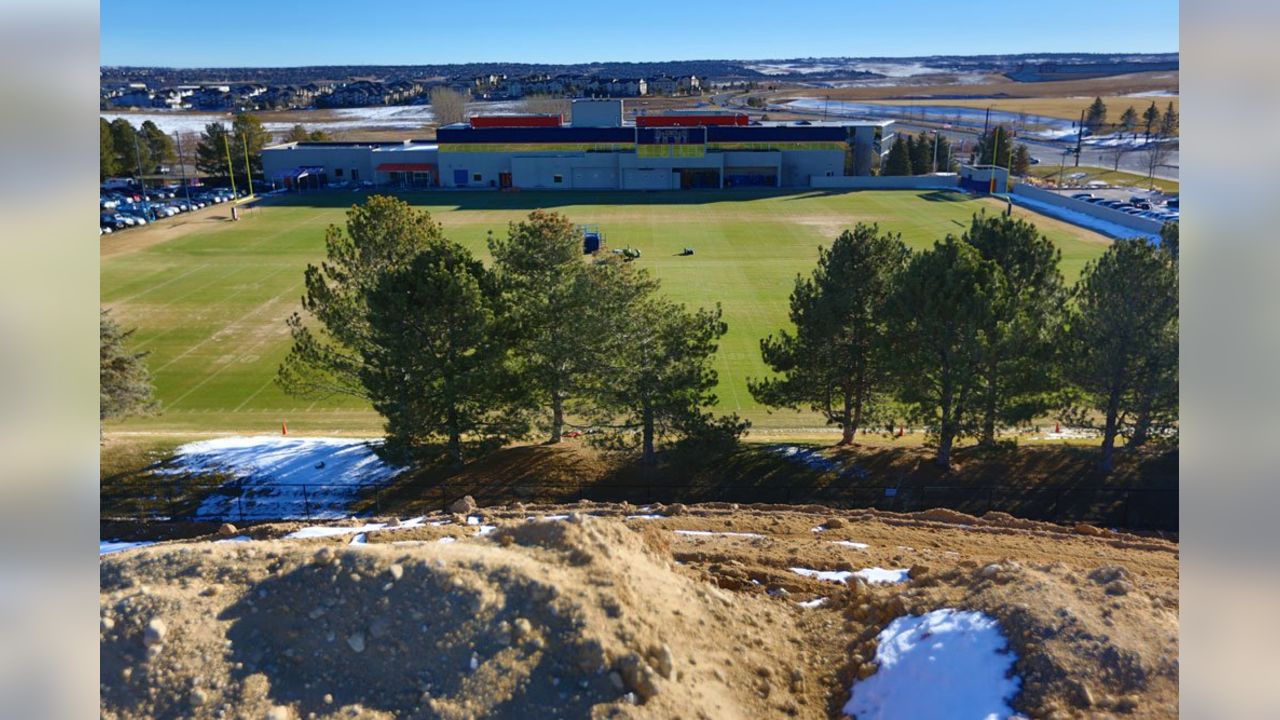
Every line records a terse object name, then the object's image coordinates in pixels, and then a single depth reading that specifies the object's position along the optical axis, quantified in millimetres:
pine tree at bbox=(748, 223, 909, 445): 20125
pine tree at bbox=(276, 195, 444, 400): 20859
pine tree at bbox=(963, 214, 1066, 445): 17891
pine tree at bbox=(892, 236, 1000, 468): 17953
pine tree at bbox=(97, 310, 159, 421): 21172
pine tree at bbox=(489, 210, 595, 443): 20172
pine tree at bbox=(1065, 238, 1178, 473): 17406
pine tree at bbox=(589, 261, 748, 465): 19453
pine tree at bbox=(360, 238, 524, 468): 18672
